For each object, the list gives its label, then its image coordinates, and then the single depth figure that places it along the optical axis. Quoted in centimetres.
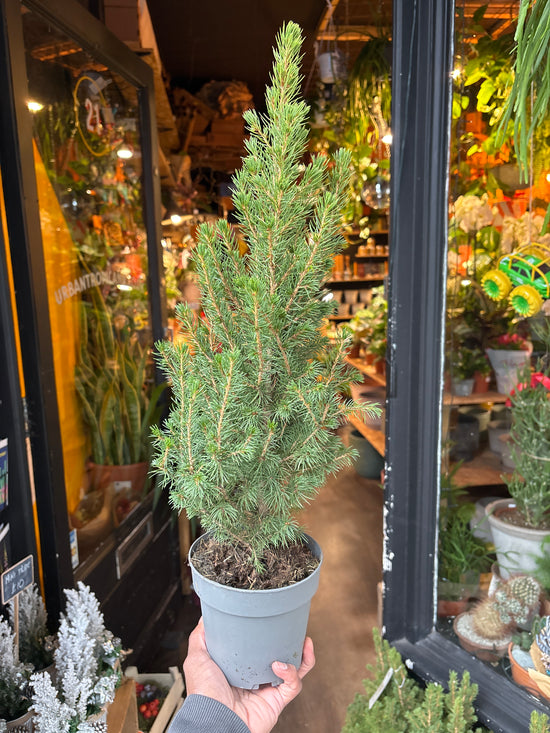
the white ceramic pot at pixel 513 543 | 161
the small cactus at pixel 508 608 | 153
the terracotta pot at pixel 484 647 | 146
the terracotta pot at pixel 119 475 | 210
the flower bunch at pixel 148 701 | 178
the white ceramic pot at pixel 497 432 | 186
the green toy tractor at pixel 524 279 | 154
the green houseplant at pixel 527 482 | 163
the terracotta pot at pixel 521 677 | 131
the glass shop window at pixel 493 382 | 152
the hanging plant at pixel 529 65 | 82
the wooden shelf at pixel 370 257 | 628
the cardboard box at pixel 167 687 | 174
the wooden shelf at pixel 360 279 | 616
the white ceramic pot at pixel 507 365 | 188
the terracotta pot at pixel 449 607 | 157
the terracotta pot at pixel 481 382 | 193
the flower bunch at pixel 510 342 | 191
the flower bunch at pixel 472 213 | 160
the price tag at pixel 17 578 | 132
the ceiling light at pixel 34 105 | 164
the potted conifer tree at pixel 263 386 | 70
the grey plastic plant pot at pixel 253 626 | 81
